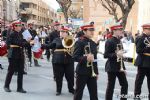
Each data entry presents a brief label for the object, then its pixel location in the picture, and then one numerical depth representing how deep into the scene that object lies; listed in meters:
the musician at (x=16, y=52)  9.38
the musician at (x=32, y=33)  15.32
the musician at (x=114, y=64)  7.69
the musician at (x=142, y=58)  8.31
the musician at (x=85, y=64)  7.08
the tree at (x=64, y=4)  37.33
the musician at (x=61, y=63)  9.40
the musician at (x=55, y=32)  10.76
